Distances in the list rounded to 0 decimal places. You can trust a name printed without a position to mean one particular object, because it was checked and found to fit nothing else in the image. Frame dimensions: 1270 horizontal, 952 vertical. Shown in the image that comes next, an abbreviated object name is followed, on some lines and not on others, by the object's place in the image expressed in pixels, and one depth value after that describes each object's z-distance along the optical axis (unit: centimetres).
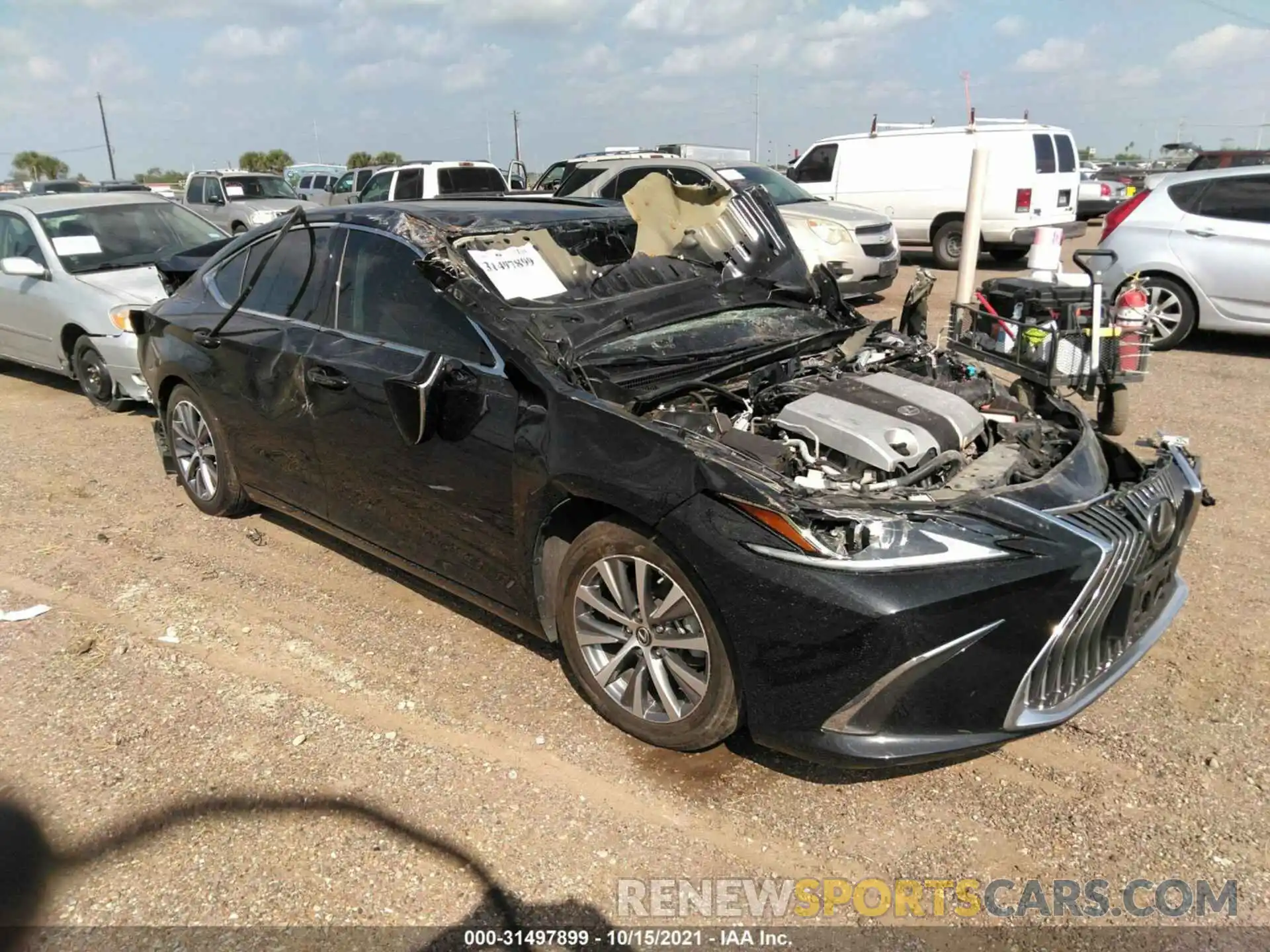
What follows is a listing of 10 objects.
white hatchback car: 806
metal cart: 510
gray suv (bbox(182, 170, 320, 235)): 1662
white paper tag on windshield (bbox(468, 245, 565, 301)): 352
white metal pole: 877
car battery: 543
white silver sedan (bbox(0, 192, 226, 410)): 705
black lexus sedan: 252
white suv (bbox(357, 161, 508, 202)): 1524
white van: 1359
